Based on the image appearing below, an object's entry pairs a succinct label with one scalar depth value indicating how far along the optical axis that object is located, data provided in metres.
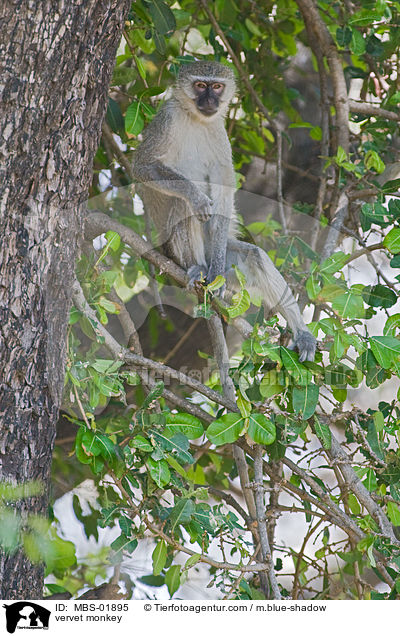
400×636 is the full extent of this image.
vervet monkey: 7.55
